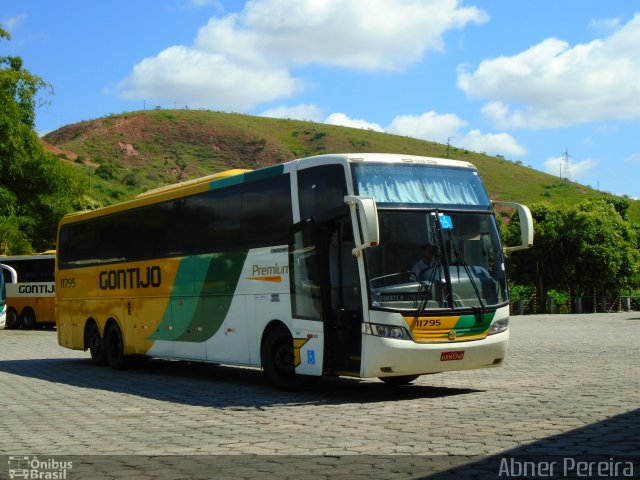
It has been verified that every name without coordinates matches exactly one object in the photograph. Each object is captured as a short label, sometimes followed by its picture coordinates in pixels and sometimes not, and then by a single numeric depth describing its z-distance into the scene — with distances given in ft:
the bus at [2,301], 109.19
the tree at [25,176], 140.67
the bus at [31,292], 136.56
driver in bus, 43.27
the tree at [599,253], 196.75
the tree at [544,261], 199.00
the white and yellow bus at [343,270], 42.91
